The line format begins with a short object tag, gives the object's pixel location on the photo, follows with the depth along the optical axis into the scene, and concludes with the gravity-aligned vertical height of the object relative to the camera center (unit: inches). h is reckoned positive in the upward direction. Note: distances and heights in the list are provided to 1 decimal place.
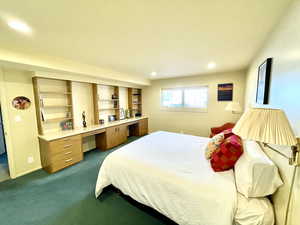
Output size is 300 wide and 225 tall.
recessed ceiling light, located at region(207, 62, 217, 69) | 115.7 +35.1
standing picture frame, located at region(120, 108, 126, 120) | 188.9 -16.9
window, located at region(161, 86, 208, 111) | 169.5 +5.8
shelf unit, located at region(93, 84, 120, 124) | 148.6 +1.3
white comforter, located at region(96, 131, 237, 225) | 47.1 -35.5
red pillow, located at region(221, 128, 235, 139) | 76.7 -20.2
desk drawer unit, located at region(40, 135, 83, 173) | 100.3 -41.2
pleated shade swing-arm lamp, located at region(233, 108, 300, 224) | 27.0 -6.2
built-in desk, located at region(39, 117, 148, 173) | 101.0 -37.5
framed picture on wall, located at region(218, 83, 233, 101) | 150.6 +11.5
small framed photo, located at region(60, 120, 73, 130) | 124.7 -20.9
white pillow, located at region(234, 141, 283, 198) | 42.9 -26.8
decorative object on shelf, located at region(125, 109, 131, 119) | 196.9 -16.0
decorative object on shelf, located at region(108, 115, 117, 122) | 173.4 -20.7
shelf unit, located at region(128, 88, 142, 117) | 201.6 +4.2
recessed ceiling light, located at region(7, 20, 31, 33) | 52.8 +34.3
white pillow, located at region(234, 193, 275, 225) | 41.3 -37.0
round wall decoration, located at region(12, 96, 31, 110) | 97.4 +1.8
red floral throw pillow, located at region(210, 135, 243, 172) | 58.4 -25.6
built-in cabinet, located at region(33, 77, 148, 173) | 104.0 -20.0
